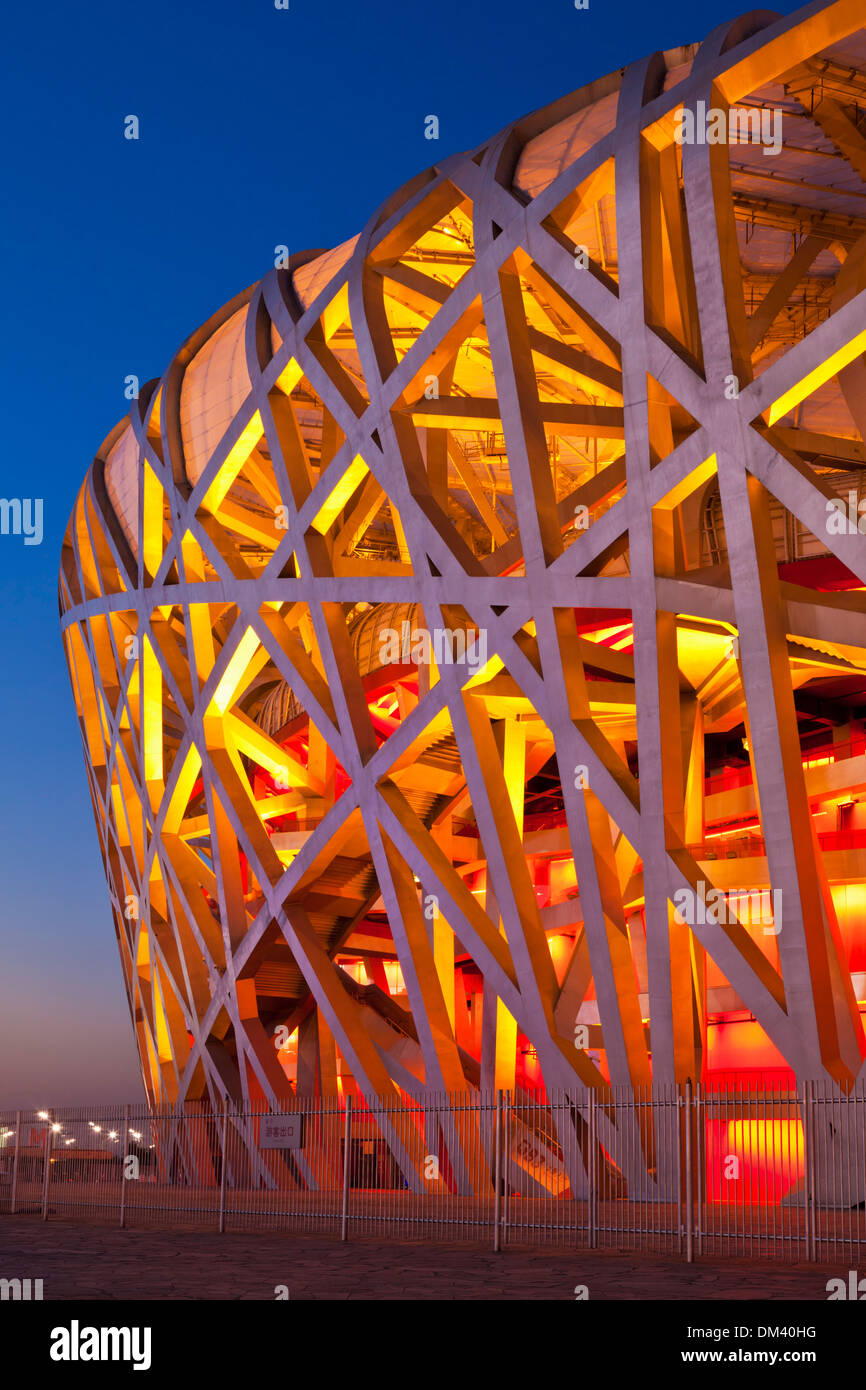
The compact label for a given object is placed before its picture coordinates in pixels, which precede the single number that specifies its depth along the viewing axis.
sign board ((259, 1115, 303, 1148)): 19.61
